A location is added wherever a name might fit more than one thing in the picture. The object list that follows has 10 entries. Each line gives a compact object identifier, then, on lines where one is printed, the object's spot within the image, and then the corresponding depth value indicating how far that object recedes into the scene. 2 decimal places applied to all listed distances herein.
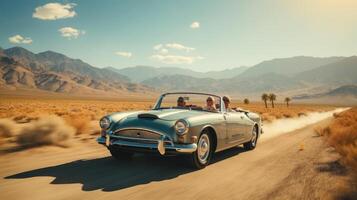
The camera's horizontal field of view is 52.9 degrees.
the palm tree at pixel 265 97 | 105.13
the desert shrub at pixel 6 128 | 11.34
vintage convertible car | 6.30
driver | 8.35
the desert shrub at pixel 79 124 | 13.27
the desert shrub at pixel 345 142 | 7.45
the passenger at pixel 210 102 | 8.15
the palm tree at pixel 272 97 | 103.00
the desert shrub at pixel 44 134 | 9.71
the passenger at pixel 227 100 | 9.49
